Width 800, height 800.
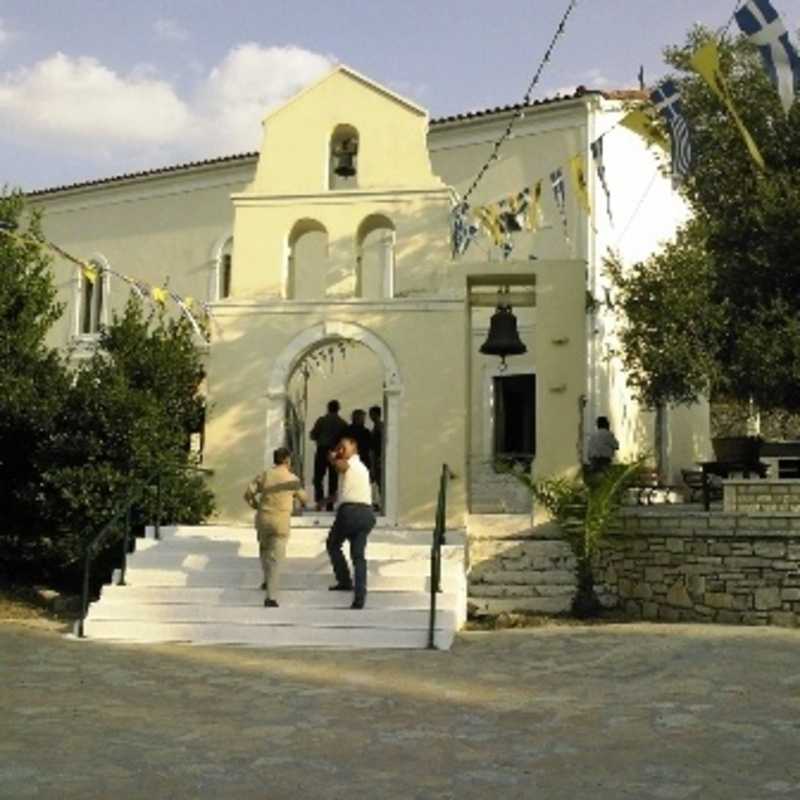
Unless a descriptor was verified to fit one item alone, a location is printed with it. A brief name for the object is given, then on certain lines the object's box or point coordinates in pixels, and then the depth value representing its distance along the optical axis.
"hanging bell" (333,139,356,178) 14.73
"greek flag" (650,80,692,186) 11.62
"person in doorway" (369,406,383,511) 14.99
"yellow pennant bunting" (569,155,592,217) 13.96
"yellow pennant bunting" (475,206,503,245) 15.10
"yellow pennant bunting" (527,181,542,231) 14.59
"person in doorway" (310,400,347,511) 14.07
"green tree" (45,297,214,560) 12.77
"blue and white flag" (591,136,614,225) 13.51
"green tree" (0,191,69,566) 13.34
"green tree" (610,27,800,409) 14.61
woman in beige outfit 10.41
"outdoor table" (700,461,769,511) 13.80
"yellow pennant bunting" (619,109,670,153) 12.56
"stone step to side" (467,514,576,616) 12.33
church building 13.39
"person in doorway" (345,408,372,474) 13.87
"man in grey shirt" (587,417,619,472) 16.28
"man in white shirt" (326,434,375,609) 10.26
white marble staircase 10.04
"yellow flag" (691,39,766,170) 9.98
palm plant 11.94
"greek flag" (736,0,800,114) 8.90
